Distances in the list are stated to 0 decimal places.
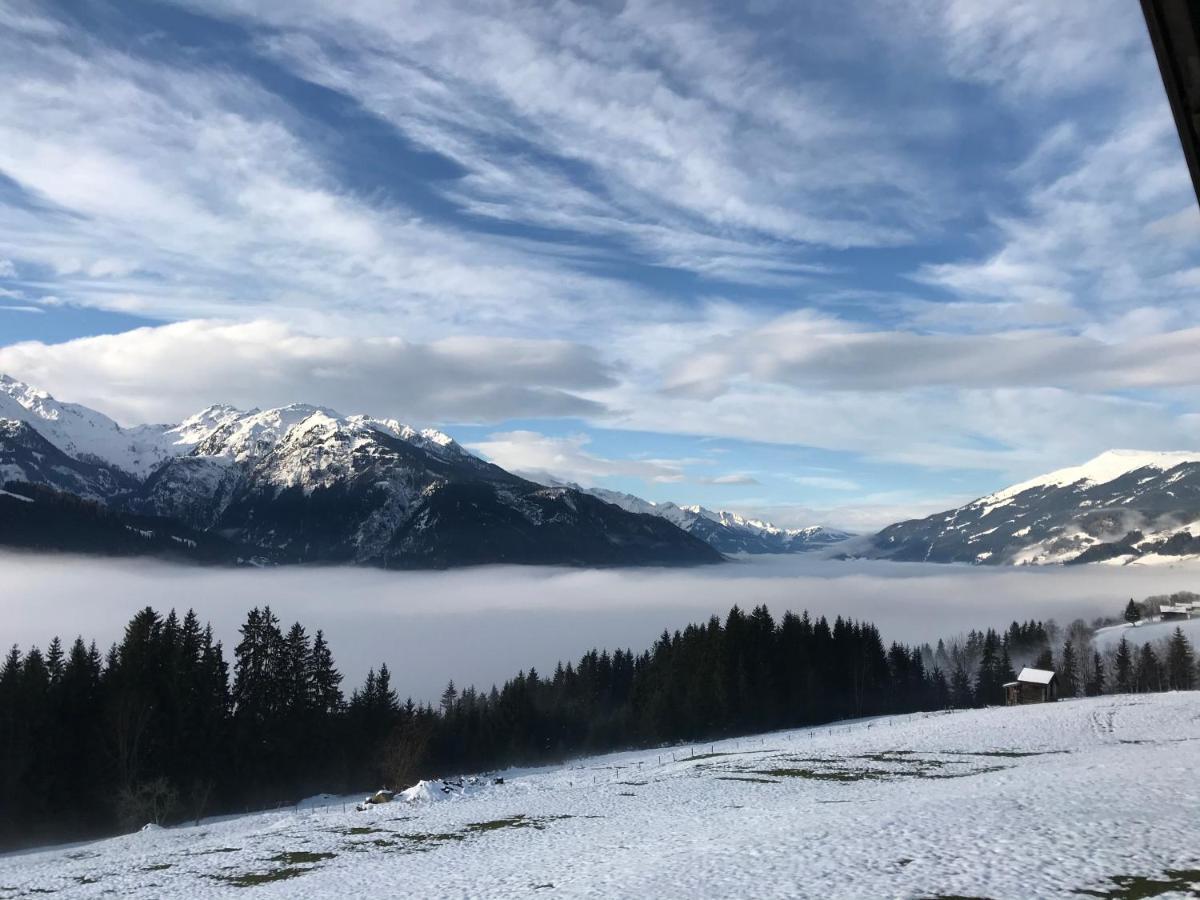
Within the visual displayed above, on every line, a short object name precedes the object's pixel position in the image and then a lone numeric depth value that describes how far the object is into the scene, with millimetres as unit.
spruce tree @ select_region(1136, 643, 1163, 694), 147125
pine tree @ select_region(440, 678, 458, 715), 152538
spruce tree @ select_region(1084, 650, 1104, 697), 148875
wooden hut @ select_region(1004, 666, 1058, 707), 105938
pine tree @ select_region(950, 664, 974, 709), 147375
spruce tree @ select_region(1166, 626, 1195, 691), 143250
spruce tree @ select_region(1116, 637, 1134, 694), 150250
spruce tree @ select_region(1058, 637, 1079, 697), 142875
